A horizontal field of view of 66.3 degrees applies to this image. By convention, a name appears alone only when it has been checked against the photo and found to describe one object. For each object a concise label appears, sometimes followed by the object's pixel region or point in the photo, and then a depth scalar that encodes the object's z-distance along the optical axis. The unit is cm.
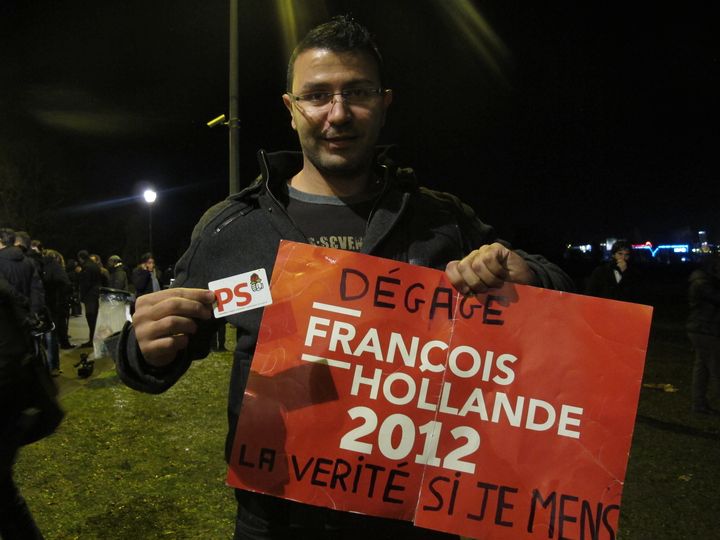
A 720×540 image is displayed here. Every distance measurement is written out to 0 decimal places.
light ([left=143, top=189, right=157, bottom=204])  1706
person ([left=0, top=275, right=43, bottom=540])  259
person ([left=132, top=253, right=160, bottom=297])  1058
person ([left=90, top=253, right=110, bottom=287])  1101
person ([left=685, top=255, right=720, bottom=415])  646
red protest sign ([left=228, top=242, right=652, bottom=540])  149
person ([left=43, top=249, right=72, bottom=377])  924
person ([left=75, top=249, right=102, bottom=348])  1028
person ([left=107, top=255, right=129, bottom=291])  1042
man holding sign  152
